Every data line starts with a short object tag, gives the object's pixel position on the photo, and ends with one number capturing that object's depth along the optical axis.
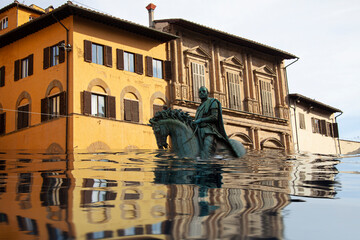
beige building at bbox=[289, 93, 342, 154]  30.38
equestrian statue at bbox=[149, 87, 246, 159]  8.70
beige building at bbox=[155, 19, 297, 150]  23.86
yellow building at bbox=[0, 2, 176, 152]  19.72
